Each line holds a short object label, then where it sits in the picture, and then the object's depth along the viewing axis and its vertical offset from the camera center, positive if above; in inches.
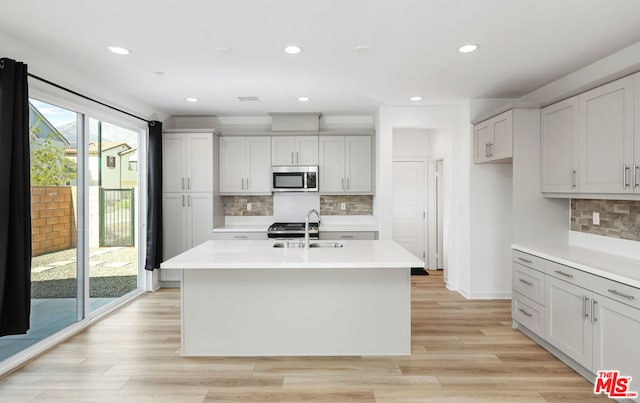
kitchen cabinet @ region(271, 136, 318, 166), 224.1 +29.4
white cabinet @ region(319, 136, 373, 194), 223.1 +21.7
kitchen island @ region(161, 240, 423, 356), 123.8 -35.8
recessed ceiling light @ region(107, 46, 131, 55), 121.0 +48.8
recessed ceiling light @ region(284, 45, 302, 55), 120.4 +48.3
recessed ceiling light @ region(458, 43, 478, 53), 119.2 +48.2
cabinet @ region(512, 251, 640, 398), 91.6 -33.1
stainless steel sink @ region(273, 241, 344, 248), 146.5 -17.2
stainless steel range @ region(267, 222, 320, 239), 207.9 -17.3
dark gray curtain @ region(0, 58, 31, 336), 105.3 +0.2
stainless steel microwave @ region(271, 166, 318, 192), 220.5 +12.4
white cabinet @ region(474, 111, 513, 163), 153.6 +26.3
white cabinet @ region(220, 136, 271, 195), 224.8 +21.0
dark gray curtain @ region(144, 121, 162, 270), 201.0 -0.1
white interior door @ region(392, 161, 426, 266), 260.7 -2.9
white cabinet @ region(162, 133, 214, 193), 214.1 +19.4
